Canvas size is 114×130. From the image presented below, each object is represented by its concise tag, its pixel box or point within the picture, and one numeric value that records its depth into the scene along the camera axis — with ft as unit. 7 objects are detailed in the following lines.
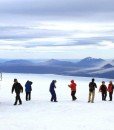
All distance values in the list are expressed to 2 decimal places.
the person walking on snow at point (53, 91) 63.96
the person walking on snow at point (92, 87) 64.91
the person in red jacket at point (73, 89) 65.38
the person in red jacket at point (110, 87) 67.09
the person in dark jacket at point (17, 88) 59.92
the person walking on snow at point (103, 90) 66.68
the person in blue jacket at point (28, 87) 65.01
